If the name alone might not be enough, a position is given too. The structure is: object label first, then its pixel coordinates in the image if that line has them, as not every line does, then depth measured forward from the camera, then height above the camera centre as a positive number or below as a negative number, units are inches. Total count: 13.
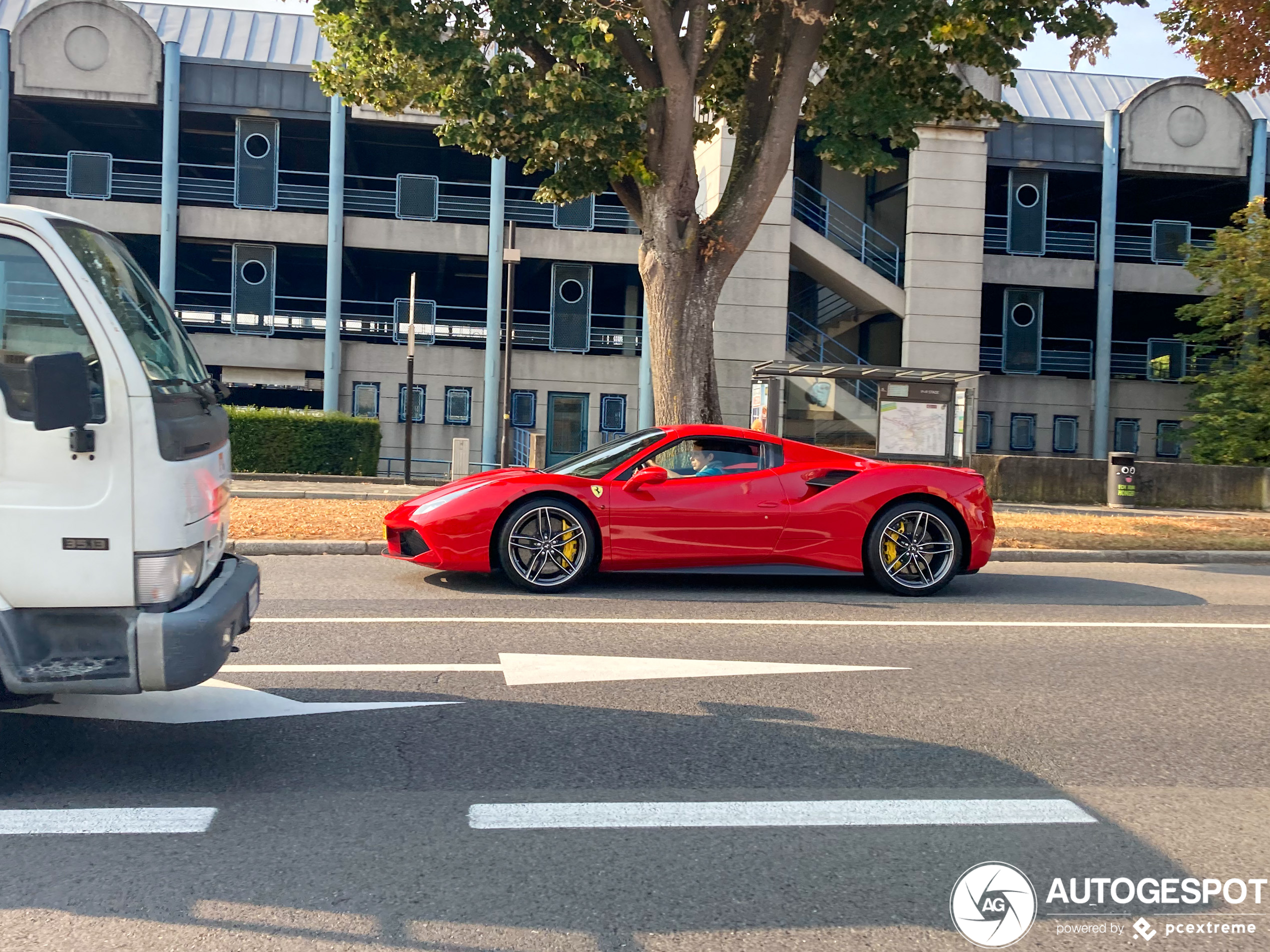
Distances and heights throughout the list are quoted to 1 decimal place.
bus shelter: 632.4 +25.3
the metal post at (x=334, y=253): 1089.4 +182.6
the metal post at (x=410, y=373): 717.3 +42.0
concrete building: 1069.1 +214.9
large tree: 468.8 +165.3
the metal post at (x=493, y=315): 1104.2 +126.7
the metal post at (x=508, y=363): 768.3 +57.5
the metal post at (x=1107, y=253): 1176.8 +222.7
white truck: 141.0 -8.9
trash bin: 763.4 -16.0
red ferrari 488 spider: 329.7 -21.7
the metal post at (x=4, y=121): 1058.1 +296.7
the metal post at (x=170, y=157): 1074.7 +268.6
